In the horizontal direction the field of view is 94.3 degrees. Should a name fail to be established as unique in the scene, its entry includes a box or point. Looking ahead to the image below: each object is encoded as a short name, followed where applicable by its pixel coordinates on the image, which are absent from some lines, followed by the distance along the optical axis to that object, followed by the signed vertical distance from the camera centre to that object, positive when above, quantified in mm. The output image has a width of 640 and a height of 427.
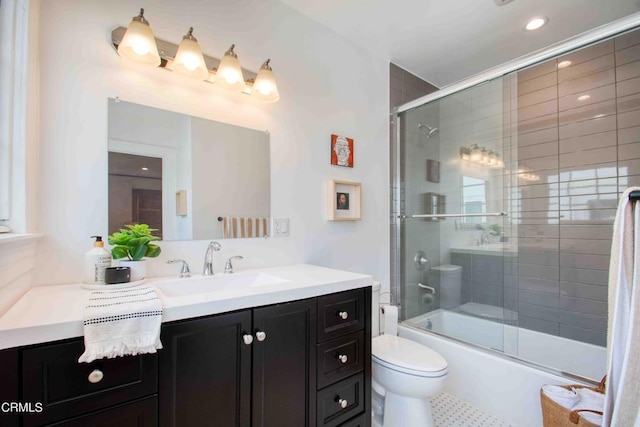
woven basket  1256 -893
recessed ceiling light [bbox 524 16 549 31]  1932 +1269
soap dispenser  1094 -184
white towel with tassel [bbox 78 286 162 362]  746 -296
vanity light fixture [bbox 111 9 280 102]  1219 +713
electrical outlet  1708 -71
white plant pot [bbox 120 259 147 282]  1151 -207
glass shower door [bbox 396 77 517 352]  2320 +1
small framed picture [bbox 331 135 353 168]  1992 +439
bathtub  1650 -949
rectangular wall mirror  1276 +197
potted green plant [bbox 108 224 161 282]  1154 -131
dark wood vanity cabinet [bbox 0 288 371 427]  721 -487
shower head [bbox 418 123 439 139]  2494 +727
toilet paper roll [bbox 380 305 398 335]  1914 -687
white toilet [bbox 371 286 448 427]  1429 -824
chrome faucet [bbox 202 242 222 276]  1408 -209
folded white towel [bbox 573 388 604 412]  1344 -865
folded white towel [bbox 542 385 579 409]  1375 -868
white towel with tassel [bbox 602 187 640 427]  946 -360
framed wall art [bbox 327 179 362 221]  1929 +95
